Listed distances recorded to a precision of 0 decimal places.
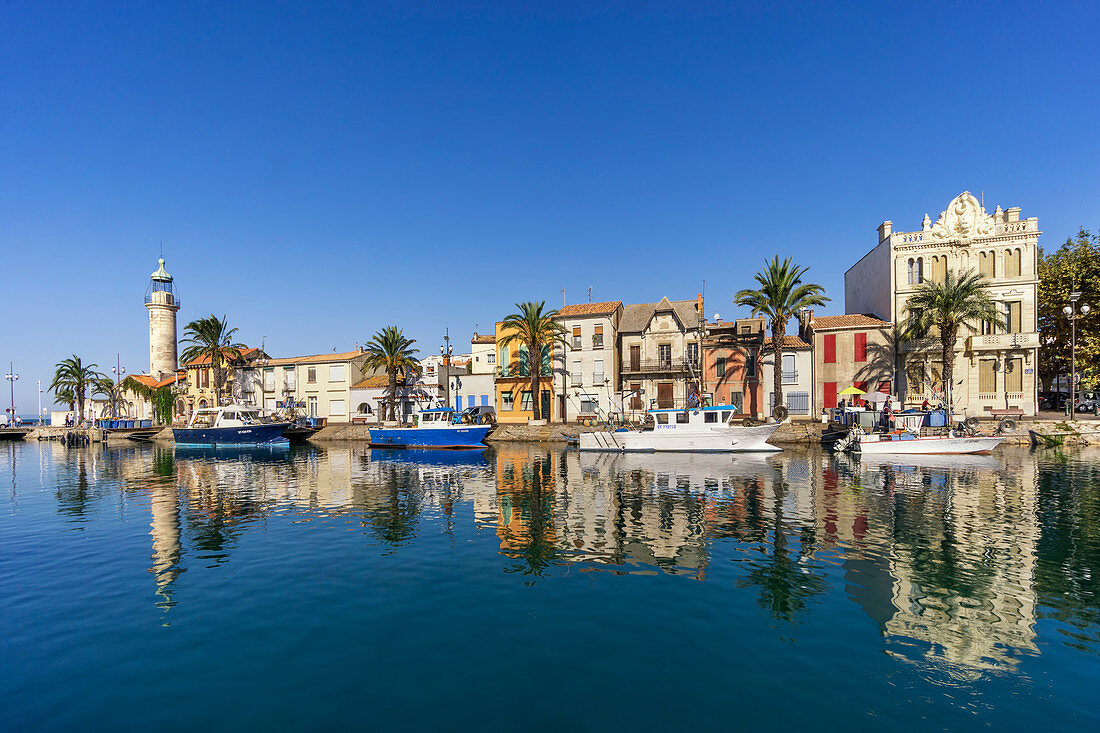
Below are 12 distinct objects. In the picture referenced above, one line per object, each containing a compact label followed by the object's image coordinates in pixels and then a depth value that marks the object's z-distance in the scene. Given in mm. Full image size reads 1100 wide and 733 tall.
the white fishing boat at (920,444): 32531
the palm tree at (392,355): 54412
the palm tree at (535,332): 50844
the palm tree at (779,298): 43125
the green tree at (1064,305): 44125
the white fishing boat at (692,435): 36594
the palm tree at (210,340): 62594
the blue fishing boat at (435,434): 43781
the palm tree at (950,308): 41906
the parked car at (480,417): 46844
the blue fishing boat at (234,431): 51750
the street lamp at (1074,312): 37141
